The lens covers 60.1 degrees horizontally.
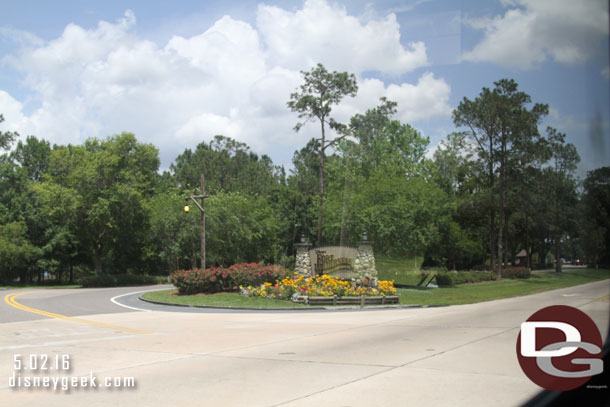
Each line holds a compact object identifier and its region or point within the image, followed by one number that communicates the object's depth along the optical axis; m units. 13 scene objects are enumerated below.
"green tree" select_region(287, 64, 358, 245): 51.94
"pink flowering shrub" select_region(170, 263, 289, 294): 28.22
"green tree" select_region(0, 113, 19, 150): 54.16
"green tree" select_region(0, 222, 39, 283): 45.81
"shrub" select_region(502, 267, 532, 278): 48.55
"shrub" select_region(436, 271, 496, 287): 40.09
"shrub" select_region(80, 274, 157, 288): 44.44
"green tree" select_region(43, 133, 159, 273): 47.03
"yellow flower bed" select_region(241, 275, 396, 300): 24.06
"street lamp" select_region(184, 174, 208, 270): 30.31
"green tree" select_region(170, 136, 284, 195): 72.94
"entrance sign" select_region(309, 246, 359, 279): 32.34
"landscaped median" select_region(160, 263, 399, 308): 23.75
